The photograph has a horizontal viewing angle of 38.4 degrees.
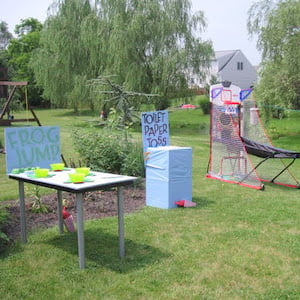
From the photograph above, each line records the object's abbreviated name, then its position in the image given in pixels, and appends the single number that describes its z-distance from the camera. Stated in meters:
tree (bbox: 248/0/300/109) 16.47
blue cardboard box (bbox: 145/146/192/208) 6.11
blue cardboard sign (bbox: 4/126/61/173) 4.67
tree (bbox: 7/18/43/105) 48.88
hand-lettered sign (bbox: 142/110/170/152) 6.96
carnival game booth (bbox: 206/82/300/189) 8.10
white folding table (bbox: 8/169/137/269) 3.84
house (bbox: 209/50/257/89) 50.31
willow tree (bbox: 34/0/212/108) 21.72
